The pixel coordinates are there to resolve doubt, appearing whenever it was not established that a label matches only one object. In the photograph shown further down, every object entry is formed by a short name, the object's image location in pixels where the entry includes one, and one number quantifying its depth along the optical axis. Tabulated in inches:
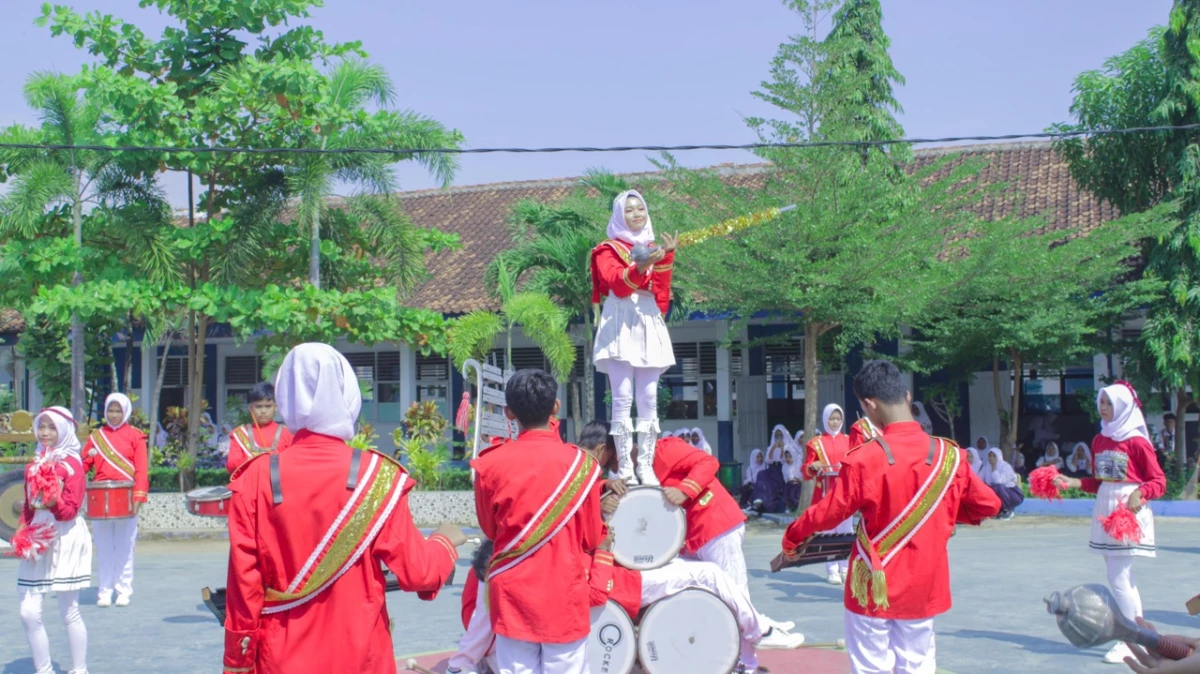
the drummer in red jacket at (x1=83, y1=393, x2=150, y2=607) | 443.5
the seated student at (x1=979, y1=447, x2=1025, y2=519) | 599.4
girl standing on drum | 298.2
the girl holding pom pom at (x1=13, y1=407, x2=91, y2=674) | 298.0
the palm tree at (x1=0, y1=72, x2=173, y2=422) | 691.4
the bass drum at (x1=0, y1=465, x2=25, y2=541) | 600.4
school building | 842.8
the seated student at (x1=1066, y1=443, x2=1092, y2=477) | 780.0
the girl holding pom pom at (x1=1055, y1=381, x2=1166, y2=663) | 316.2
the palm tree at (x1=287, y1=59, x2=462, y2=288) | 687.1
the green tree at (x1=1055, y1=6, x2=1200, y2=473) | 698.2
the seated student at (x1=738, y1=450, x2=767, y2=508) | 750.5
